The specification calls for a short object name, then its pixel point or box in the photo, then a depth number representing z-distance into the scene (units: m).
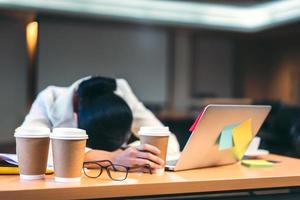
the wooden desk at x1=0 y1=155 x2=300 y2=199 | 1.51
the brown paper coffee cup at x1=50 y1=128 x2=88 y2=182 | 1.59
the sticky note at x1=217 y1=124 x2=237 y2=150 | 1.89
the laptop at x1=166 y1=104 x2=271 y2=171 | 1.76
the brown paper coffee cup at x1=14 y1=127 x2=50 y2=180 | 1.62
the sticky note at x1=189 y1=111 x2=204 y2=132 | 1.73
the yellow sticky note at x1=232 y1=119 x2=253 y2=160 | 1.96
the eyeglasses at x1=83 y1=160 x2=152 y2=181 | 1.73
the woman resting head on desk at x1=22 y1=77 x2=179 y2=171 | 2.03
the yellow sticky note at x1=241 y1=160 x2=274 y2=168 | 2.02
